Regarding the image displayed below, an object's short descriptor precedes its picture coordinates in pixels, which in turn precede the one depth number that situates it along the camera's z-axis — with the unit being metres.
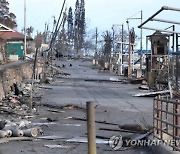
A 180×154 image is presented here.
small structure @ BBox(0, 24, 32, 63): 73.97
